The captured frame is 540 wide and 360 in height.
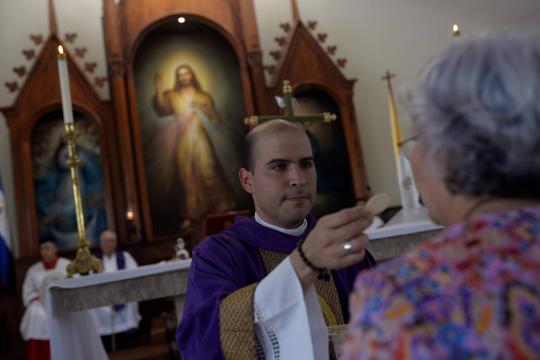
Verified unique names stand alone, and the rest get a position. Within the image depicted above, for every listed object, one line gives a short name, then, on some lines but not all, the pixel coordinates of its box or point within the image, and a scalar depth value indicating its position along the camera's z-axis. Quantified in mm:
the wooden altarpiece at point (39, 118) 7801
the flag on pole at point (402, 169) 6059
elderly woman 828
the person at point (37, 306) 6973
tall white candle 3850
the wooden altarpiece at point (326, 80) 8828
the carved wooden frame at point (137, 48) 8203
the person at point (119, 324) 7266
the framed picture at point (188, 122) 8461
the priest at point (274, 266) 1606
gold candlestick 3855
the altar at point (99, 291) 3492
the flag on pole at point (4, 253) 7559
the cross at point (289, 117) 2730
